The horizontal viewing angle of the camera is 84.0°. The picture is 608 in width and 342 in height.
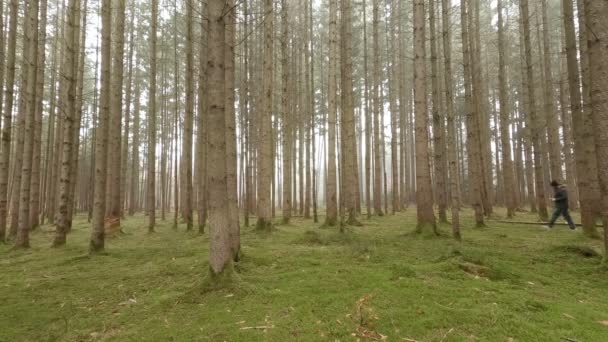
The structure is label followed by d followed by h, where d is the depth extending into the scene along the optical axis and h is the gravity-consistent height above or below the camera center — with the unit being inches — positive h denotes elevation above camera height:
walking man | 390.4 -16.4
